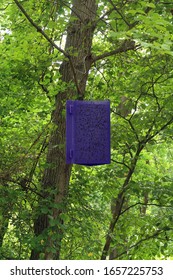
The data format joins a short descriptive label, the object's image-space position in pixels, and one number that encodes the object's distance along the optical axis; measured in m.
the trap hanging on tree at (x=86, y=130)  2.82
